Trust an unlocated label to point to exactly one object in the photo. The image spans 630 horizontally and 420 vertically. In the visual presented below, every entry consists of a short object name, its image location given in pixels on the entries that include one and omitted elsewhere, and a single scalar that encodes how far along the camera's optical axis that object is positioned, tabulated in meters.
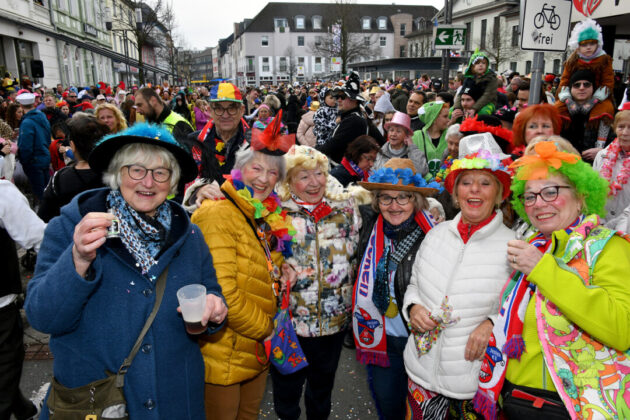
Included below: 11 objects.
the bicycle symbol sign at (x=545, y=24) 4.14
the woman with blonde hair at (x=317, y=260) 2.80
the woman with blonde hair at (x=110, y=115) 5.07
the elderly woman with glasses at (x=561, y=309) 1.73
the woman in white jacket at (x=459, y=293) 2.25
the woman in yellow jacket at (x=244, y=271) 2.26
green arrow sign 9.19
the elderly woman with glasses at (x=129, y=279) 1.60
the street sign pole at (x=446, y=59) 10.21
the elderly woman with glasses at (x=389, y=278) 2.64
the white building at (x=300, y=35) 67.12
